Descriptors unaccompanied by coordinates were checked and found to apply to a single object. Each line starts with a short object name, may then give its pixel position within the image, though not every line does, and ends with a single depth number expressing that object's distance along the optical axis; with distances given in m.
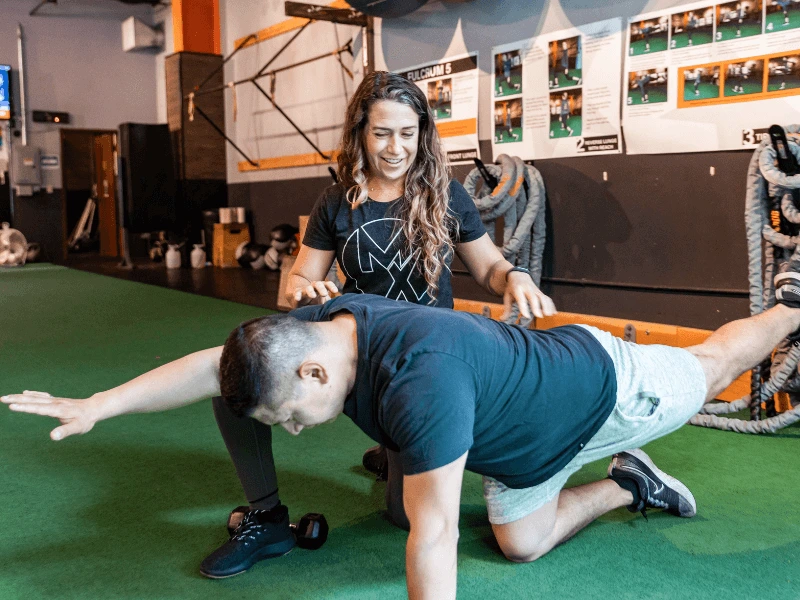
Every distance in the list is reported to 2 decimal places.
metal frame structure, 5.80
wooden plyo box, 8.79
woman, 2.03
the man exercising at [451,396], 1.18
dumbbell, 1.86
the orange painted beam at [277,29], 7.47
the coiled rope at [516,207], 4.17
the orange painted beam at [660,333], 3.09
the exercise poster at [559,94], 4.17
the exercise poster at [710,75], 3.41
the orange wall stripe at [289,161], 7.53
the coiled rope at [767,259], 2.71
